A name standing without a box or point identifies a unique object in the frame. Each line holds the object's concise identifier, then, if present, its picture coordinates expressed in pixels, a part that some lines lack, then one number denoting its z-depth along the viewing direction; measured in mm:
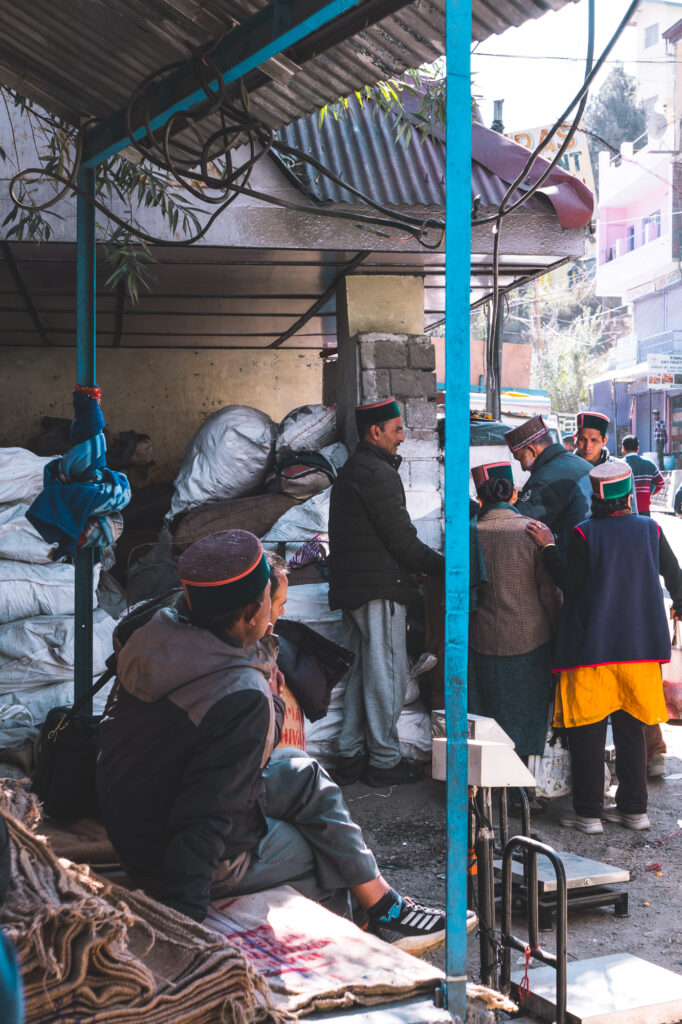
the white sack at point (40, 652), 5340
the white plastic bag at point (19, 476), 6047
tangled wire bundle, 3117
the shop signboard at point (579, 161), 17406
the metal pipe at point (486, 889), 2859
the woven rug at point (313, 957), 2193
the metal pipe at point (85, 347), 3900
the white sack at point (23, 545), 5715
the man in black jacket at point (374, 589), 5445
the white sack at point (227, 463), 6863
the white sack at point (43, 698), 5230
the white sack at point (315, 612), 5781
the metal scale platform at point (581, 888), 3904
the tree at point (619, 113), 46688
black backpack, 3227
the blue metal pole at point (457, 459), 2168
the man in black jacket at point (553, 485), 5641
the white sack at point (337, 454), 6461
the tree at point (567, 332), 37875
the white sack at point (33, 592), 5555
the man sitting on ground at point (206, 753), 2424
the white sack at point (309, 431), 6680
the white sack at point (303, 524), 6023
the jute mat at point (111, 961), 1856
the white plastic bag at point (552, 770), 5285
